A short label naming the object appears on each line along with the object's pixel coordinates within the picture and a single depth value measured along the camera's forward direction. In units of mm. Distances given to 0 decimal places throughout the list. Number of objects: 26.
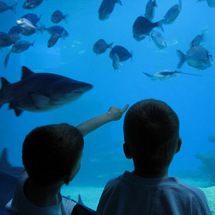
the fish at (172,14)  4441
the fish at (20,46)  5032
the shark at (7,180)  2607
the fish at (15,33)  4824
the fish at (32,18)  4840
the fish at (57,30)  5109
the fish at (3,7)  5226
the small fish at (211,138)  18194
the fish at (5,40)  4535
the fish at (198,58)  3662
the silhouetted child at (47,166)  1057
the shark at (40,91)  1957
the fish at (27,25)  4773
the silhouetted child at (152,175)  935
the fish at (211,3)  4492
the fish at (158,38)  4557
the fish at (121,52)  4238
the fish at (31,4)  4914
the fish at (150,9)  4141
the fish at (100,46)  4750
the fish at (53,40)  4809
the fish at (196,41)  3937
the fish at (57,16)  5391
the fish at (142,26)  4008
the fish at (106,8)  4418
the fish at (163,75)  4017
